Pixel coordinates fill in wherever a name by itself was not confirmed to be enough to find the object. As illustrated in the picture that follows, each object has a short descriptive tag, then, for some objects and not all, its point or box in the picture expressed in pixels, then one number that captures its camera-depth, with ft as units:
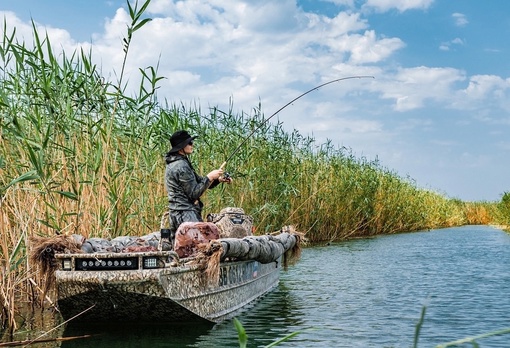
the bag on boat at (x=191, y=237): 22.93
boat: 20.18
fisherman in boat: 25.62
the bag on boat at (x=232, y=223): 27.66
